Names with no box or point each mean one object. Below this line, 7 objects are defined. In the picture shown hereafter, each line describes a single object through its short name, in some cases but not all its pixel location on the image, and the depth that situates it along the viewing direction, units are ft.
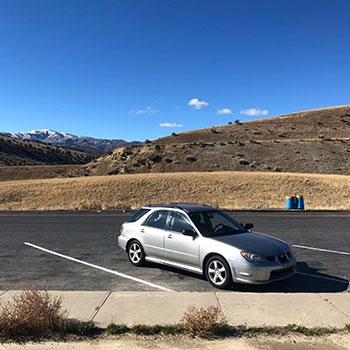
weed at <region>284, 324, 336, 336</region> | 15.21
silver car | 20.92
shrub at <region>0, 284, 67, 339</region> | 15.06
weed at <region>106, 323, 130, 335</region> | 15.24
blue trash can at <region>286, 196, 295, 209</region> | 75.51
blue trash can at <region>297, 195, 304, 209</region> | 75.97
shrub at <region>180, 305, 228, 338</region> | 15.05
